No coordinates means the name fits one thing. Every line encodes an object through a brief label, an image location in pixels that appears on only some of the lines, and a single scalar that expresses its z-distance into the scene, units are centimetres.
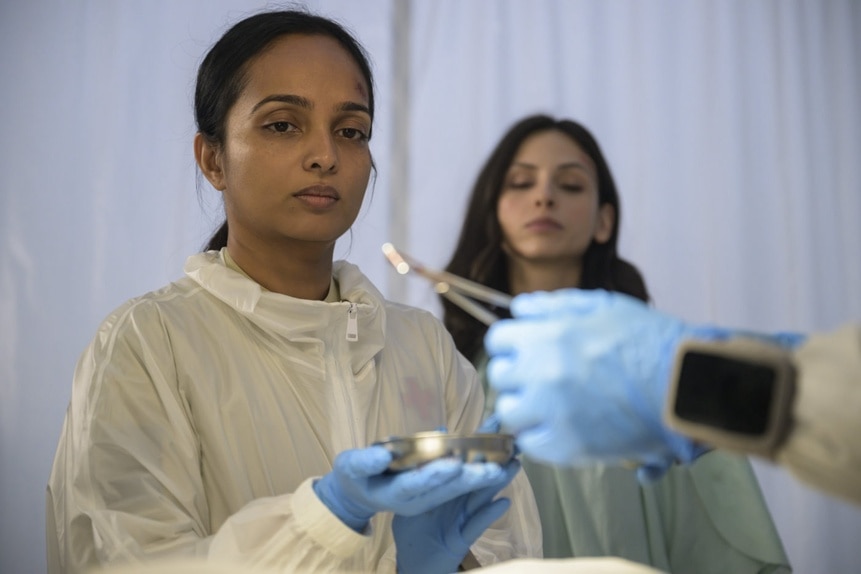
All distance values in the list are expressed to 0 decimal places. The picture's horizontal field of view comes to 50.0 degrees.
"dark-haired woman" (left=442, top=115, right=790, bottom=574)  211
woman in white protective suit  129
